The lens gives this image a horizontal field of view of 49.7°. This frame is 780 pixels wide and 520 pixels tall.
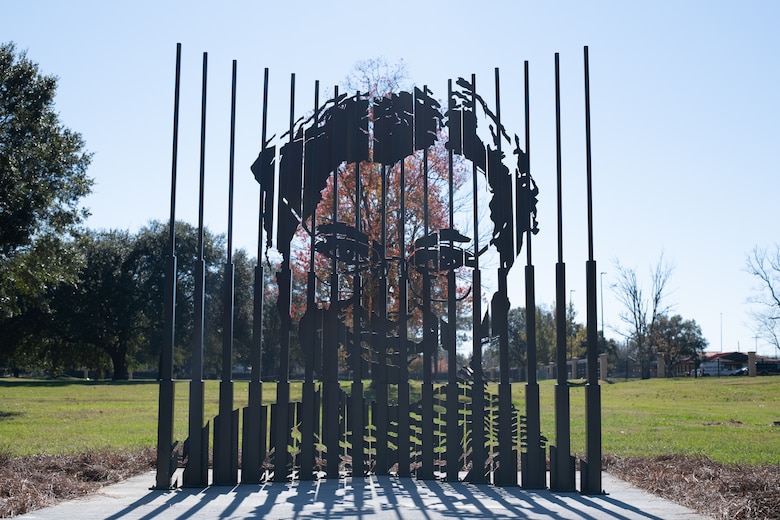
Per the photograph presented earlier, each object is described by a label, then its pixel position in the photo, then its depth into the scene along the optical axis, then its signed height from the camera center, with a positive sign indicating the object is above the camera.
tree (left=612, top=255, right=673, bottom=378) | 50.00 +1.41
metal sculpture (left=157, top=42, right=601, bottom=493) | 8.08 +0.00
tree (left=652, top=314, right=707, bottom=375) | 53.81 +0.64
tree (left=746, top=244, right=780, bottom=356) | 39.81 +2.34
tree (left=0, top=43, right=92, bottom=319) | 19.55 +4.14
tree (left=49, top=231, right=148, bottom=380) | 43.47 +2.14
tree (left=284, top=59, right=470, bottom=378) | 16.55 +2.91
